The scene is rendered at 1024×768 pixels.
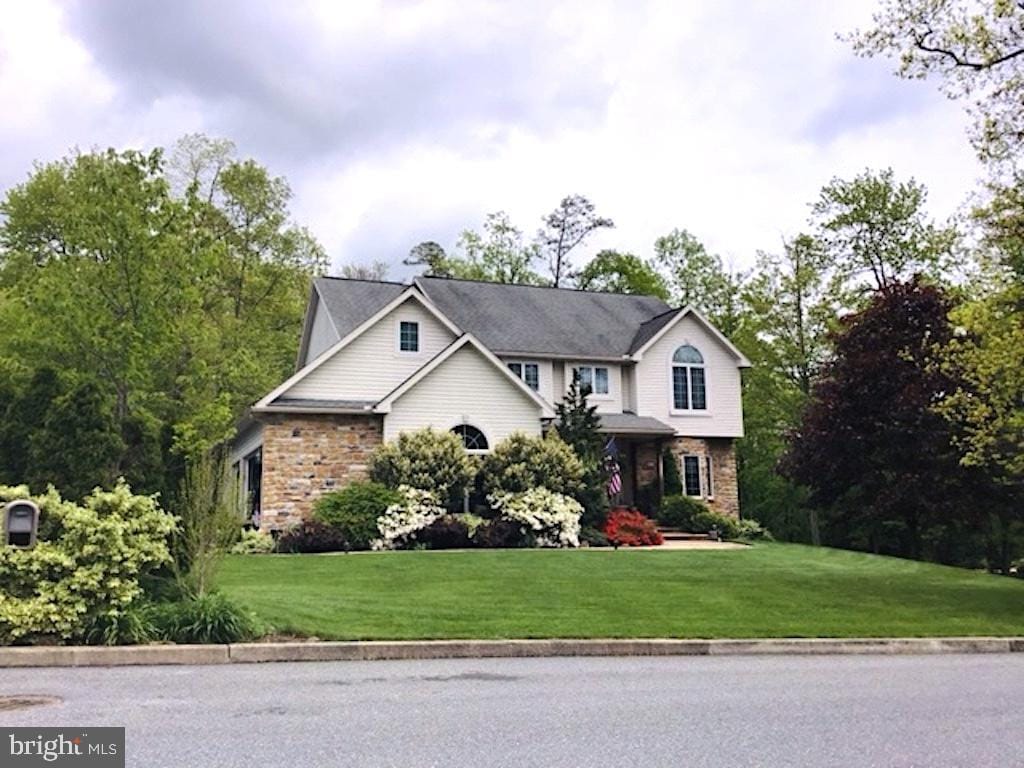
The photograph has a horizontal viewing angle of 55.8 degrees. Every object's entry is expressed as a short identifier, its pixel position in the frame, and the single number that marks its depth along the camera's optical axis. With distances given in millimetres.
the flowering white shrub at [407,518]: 22312
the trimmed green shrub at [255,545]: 22094
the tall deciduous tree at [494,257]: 49125
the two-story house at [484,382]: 24984
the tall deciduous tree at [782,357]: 35656
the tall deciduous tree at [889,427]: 21844
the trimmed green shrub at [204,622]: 10484
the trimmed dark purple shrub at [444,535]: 22594
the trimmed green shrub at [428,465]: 23516
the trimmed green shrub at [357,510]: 22312
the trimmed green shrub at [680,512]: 28328
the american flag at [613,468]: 26750
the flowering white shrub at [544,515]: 23250
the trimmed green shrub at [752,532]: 28927
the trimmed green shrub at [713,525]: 27938
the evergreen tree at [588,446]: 25016
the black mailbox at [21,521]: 9953
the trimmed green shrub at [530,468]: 24109
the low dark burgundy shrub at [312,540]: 22016
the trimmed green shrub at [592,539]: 24141
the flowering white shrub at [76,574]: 10008
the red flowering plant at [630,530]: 24531
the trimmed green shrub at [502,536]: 22812
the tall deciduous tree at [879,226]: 37656
